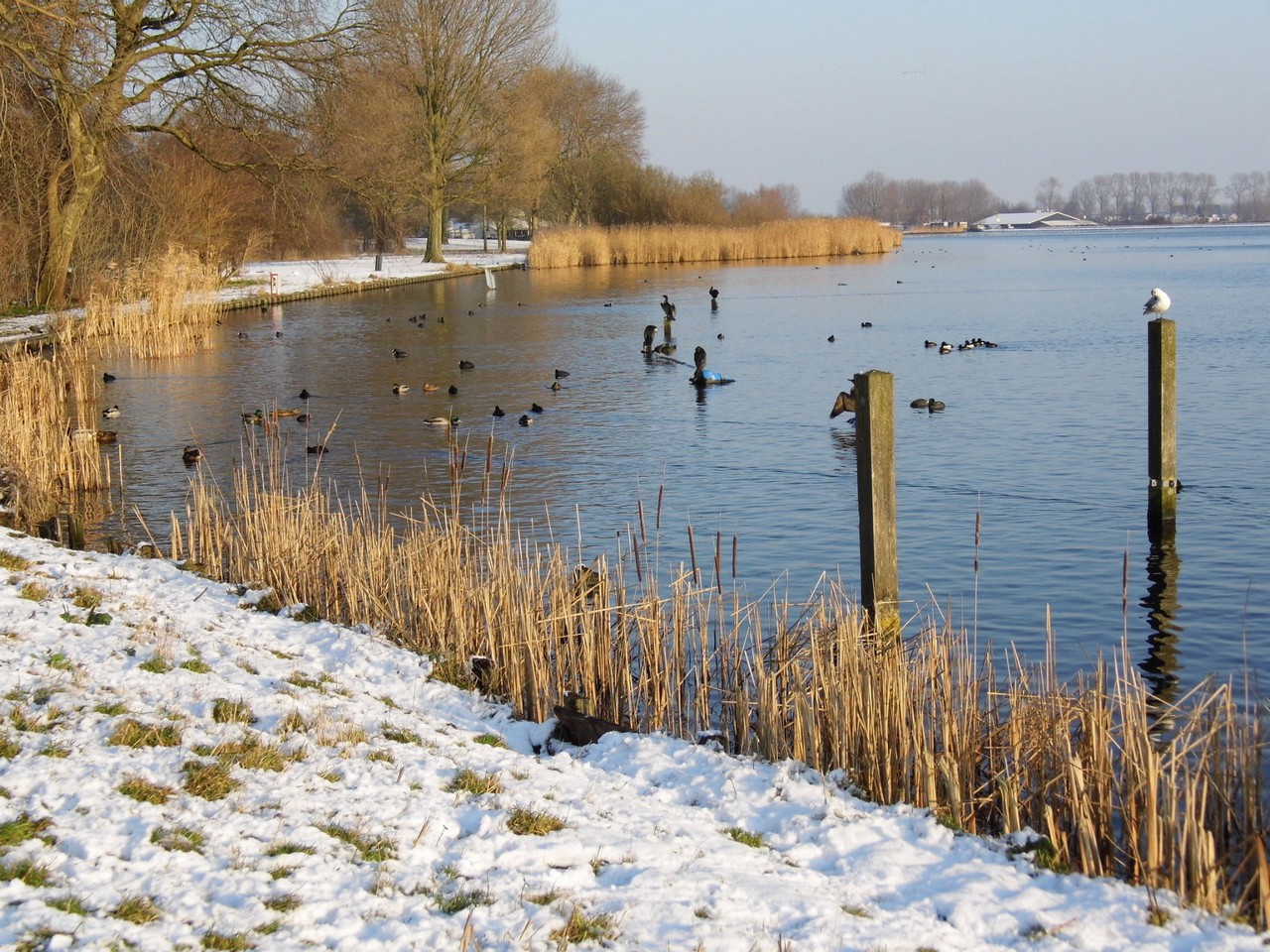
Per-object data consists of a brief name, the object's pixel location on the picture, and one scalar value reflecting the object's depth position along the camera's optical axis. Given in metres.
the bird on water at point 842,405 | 17.23
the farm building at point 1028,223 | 183.59
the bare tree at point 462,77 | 53.97
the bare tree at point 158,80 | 25.30
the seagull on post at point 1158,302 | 14.71
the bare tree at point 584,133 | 72.50
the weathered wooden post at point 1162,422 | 10.60
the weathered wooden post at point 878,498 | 7.21
